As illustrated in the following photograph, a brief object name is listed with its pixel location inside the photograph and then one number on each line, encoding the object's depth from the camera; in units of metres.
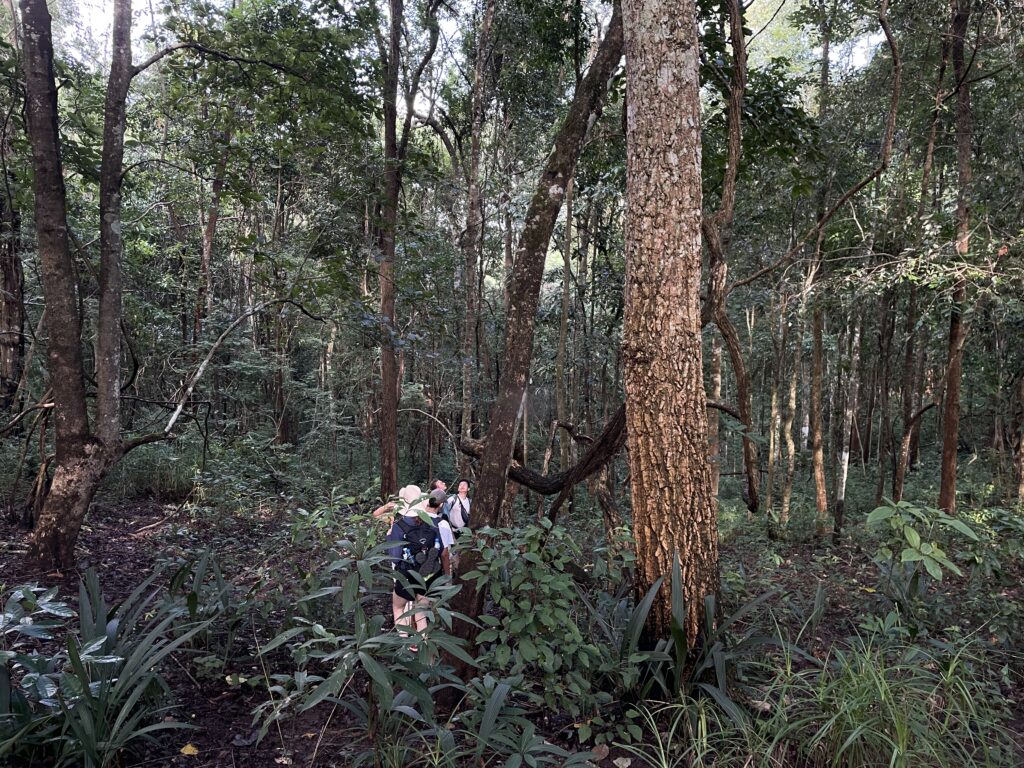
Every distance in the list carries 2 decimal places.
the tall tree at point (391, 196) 7.79
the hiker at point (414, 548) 4.30
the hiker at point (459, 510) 5.52
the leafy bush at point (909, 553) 2.74
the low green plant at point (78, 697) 2.16
